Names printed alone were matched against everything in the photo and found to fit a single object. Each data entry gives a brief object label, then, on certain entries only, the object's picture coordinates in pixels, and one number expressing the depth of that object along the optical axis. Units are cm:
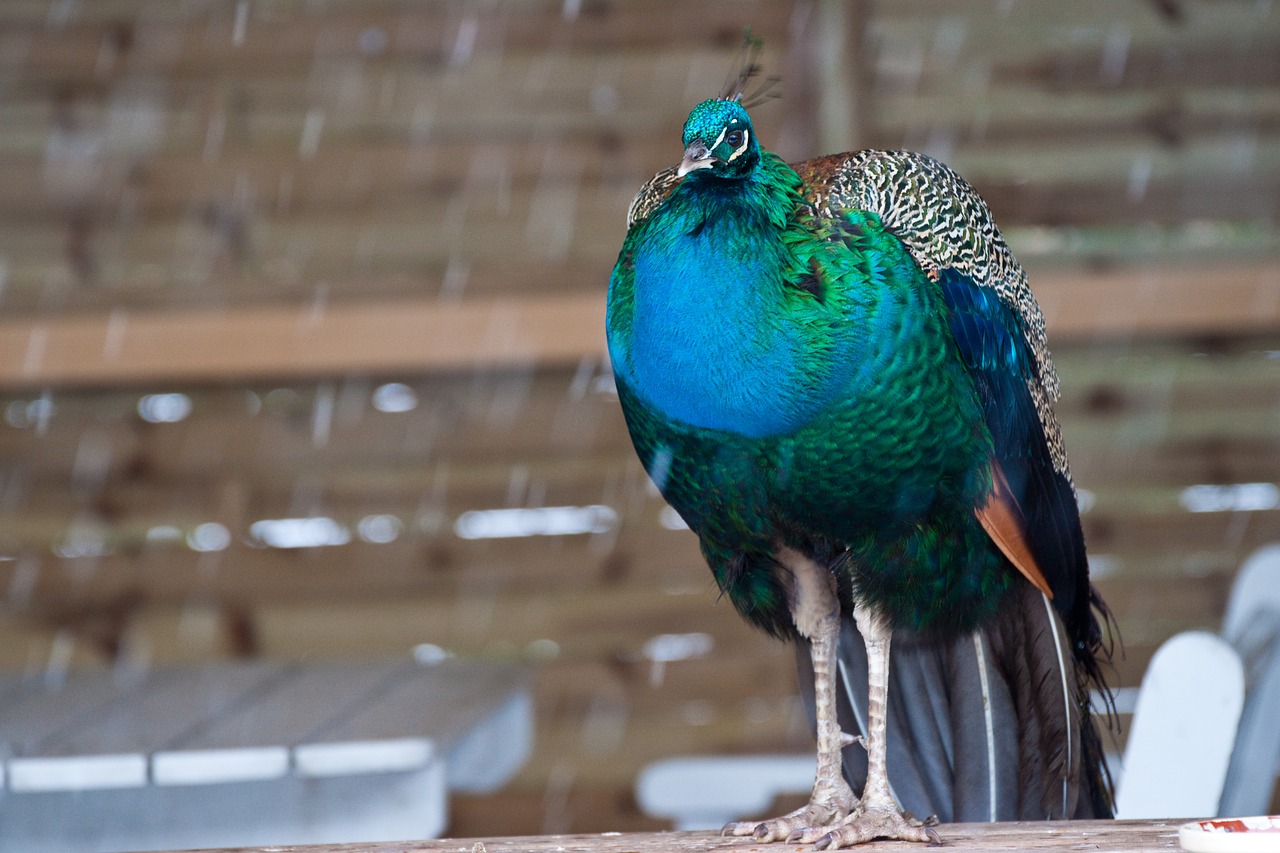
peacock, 1077
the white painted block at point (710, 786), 1176
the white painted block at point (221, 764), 1117
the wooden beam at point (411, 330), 1251
